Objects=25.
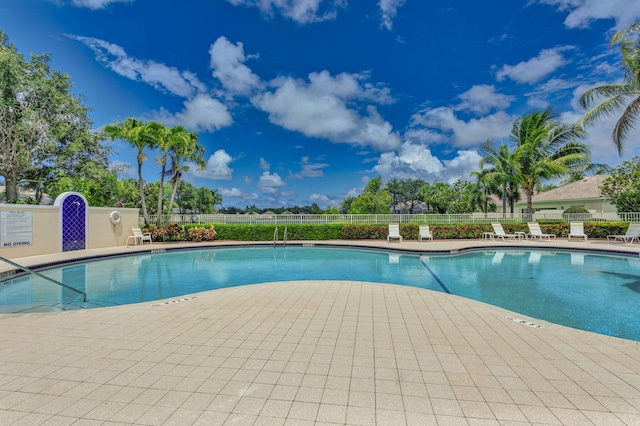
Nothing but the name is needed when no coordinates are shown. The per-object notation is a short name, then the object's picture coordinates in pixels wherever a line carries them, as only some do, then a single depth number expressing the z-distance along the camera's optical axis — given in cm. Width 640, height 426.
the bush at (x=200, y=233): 1537
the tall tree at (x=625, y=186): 1641
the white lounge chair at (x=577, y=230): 1495
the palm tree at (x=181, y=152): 1472
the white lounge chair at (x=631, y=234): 1358
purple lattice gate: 1111
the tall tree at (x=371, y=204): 2839
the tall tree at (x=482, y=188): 1934
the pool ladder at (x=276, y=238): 1462
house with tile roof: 2083
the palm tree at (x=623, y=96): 988
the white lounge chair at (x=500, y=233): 1534
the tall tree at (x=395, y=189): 4934
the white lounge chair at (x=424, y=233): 1527
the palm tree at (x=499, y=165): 1786
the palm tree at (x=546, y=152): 1719
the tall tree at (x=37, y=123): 1361
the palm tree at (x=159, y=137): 1410
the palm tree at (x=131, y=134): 1393
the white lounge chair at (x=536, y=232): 1566
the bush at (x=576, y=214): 1777
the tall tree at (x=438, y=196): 2955
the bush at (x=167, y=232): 1486
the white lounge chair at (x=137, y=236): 1363
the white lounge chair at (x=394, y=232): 1495
